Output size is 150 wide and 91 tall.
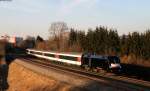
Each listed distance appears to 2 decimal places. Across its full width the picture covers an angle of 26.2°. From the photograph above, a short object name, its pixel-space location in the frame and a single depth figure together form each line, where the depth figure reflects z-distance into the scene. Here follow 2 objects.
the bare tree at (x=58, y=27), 138.68
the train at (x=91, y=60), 34.44
